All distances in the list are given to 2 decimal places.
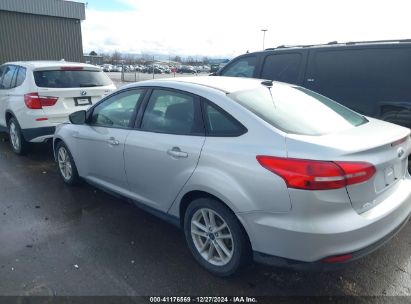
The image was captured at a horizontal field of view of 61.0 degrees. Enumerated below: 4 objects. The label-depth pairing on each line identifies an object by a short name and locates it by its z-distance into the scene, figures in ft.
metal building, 60.90
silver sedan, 7.43
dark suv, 14.47
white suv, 19.19
